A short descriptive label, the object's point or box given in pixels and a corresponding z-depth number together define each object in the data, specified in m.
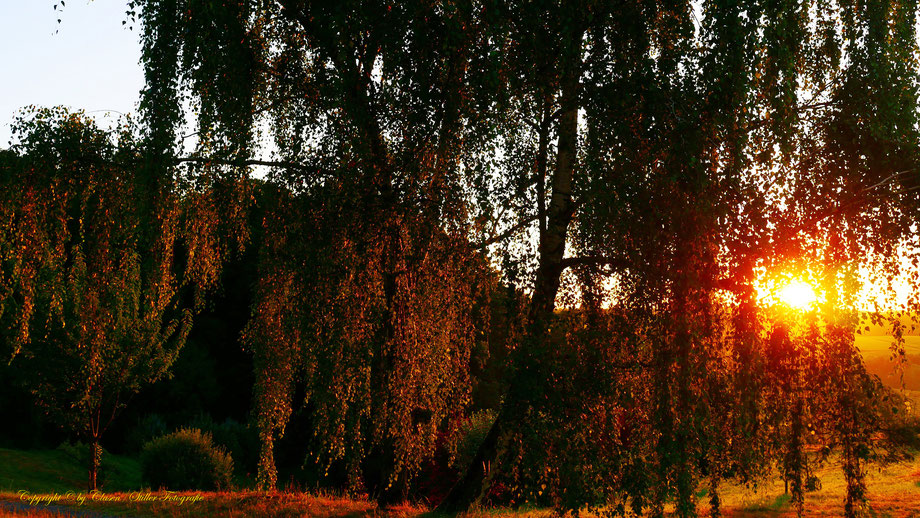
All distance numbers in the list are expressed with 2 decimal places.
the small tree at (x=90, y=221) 8.14
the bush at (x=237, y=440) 25.06
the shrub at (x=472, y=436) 19.39
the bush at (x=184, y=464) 17.67
